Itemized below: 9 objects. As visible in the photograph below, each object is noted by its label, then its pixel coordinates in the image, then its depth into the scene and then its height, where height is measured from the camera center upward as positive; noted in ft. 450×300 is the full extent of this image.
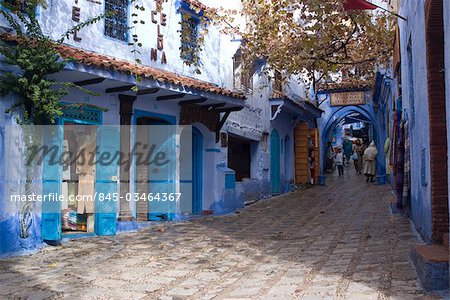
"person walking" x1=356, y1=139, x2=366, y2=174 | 88.33 +1.87
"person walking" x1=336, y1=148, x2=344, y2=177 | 83.82 +0.93
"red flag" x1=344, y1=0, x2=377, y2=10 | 25.49 +8.23
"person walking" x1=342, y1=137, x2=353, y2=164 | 101.40 +3.95
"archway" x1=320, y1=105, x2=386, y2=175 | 79.53 +7.90
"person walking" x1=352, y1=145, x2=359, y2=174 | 89.51 +1.81
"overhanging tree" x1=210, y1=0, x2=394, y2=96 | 36.11 +9.69
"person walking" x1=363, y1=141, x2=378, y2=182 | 65.98 +0.74
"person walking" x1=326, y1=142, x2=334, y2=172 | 91.61 +1.40
